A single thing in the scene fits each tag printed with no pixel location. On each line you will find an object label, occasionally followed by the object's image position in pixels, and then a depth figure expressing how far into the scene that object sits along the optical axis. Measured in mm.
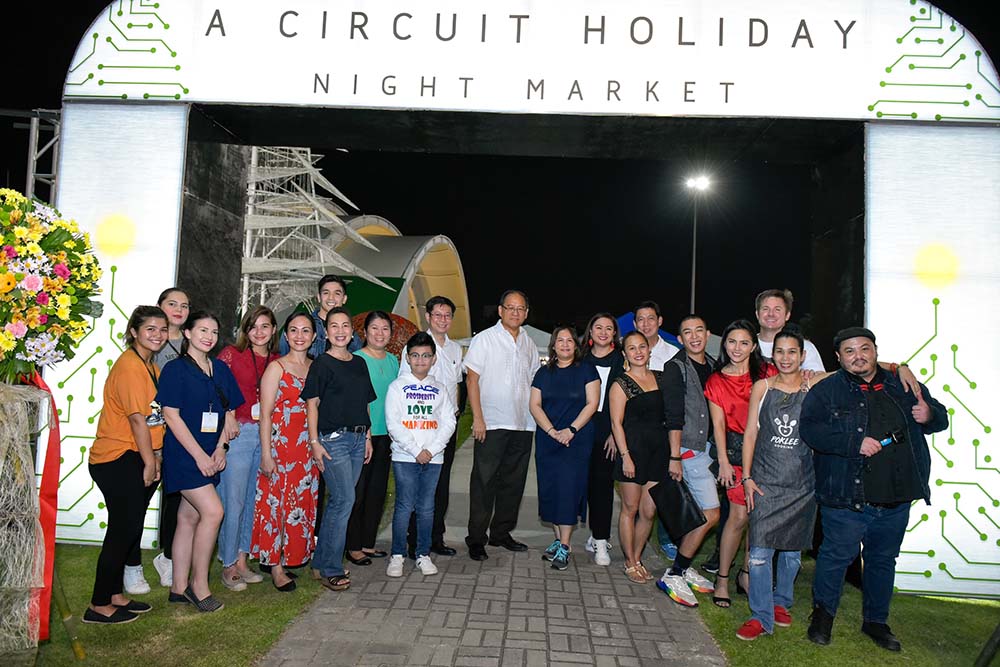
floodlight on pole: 16922
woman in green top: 4785
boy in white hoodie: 4695
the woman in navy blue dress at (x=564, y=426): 5082
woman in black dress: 4668
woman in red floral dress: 4387
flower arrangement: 2971
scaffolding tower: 22969
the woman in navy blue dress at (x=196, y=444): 3789
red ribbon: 3203
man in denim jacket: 3705
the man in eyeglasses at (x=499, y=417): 5242
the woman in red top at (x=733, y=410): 4293
